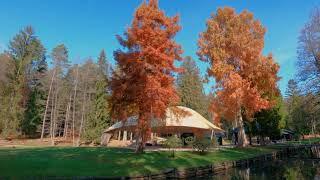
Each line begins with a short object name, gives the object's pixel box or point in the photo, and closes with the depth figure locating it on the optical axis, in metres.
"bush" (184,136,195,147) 27.87
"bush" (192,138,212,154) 26.92
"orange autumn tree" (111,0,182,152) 23.38
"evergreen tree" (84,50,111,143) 46.25
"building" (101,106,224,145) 36.25
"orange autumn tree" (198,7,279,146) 31.78
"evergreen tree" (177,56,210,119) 70.71
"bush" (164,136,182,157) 26.60
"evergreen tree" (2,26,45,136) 46.75
